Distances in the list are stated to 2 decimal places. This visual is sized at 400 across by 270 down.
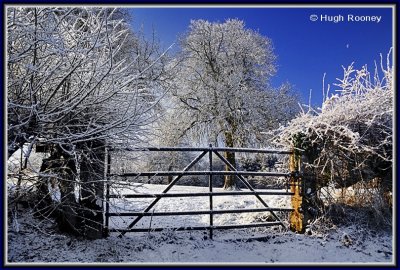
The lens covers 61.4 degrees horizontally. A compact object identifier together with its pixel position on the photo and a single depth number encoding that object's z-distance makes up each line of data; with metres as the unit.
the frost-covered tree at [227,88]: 13.01
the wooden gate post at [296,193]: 5.68
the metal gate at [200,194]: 5.02
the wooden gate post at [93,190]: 4.73
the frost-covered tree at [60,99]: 3.41
